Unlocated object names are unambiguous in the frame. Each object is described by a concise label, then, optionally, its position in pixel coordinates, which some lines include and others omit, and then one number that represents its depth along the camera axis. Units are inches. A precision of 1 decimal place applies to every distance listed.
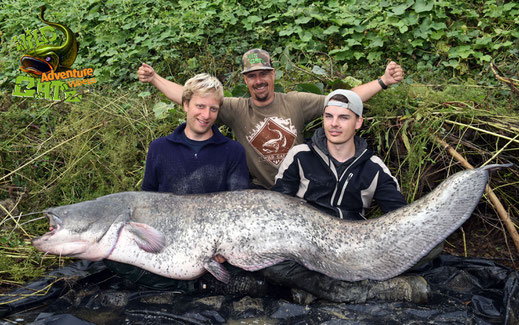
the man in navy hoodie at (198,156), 140.4
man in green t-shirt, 165.0
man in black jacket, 136.6
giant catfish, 117.7
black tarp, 114.7
